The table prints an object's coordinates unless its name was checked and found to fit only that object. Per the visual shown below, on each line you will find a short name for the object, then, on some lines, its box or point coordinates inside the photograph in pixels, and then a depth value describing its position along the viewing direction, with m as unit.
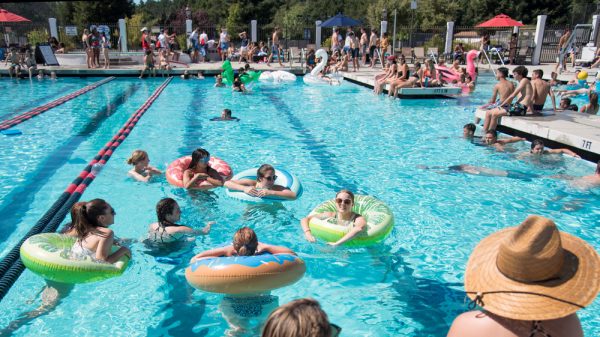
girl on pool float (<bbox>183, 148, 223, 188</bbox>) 5.93
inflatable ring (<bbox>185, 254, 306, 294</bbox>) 3.28
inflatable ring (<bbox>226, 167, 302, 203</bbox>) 5.48
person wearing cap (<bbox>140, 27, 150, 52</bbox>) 19.53
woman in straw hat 1.63
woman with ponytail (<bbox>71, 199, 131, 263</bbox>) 3.94
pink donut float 5.99
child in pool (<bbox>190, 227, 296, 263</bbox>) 3.58
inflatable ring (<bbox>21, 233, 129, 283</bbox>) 3.69
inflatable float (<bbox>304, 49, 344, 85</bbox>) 17.67
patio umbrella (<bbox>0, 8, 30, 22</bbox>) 21.77
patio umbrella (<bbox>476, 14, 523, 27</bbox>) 22.67
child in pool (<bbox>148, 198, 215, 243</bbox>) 4.54
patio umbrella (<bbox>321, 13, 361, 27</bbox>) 23.53
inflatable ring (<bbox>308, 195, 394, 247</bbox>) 4.48
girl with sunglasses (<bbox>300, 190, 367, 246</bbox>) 4.43
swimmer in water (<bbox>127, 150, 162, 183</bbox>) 6.66
